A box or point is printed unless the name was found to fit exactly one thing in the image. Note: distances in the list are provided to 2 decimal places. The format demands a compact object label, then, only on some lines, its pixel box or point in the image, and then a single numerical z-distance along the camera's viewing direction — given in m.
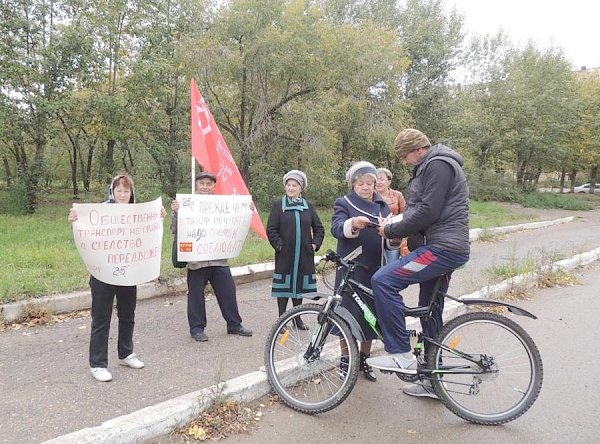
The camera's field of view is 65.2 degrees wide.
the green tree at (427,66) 24.69
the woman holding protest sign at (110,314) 4.05
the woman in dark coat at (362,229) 4.04
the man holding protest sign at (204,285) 5.13
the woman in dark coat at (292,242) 5.14
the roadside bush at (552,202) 28.53
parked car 50.04
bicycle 3.56
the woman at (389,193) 6.57
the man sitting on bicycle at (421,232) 3.38
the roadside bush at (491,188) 29.48
